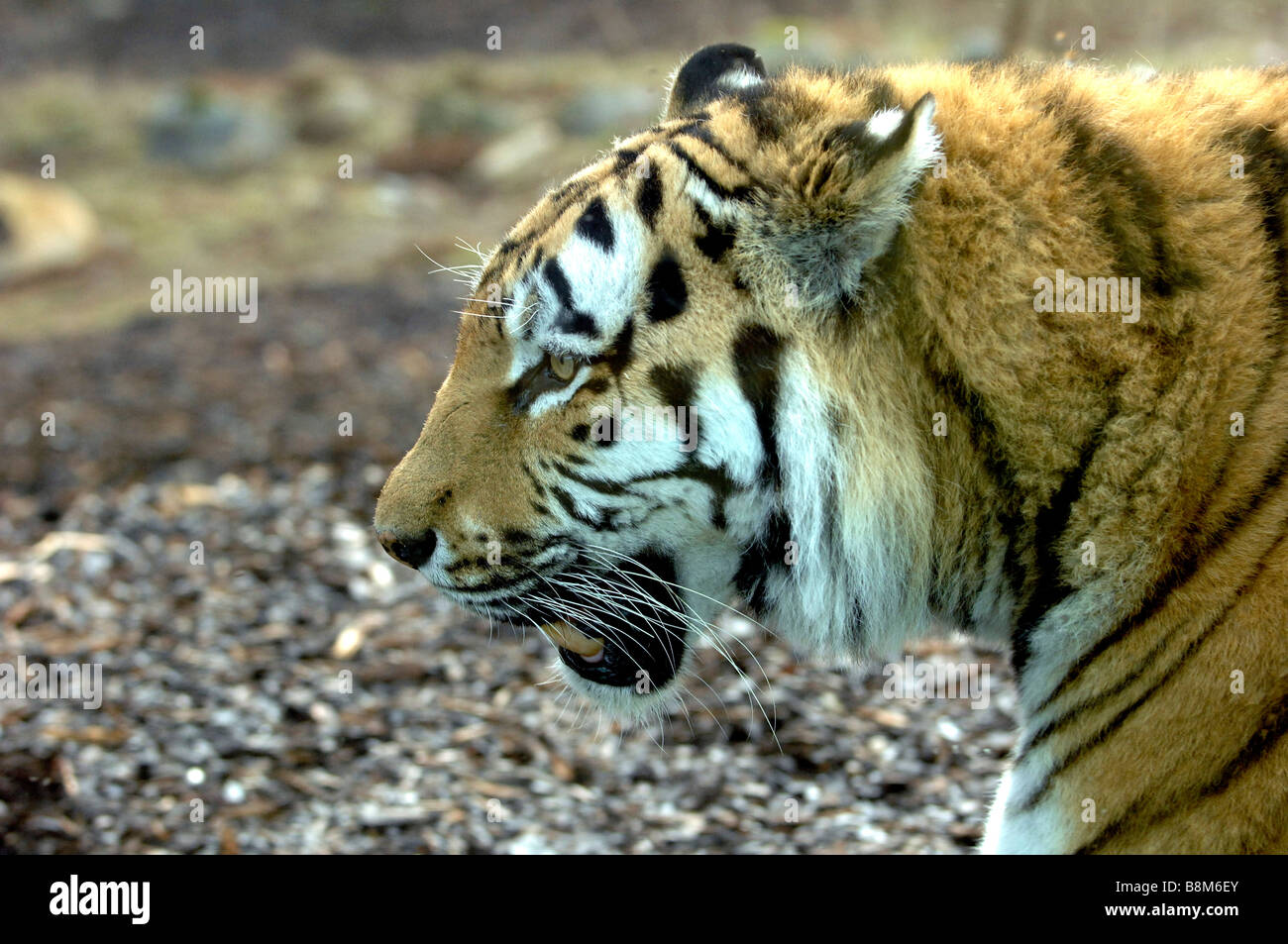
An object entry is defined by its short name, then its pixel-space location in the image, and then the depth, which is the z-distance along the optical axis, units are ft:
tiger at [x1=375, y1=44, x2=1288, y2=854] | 6.70
